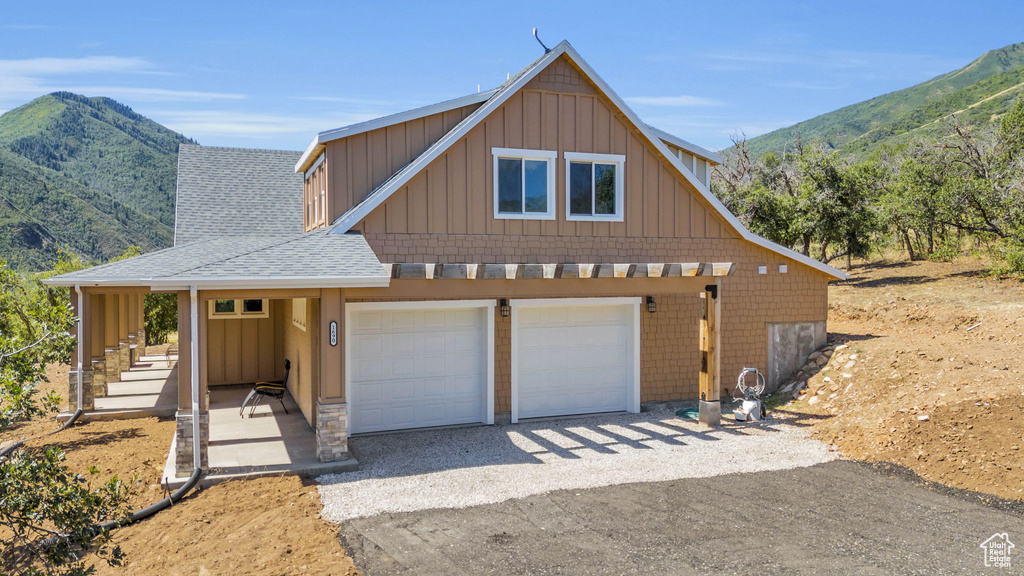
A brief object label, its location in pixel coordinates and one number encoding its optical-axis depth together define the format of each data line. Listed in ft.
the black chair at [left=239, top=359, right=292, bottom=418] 41.88
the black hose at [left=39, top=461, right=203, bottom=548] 24.44
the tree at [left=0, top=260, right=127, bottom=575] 12.96
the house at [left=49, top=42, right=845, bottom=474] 34.68
